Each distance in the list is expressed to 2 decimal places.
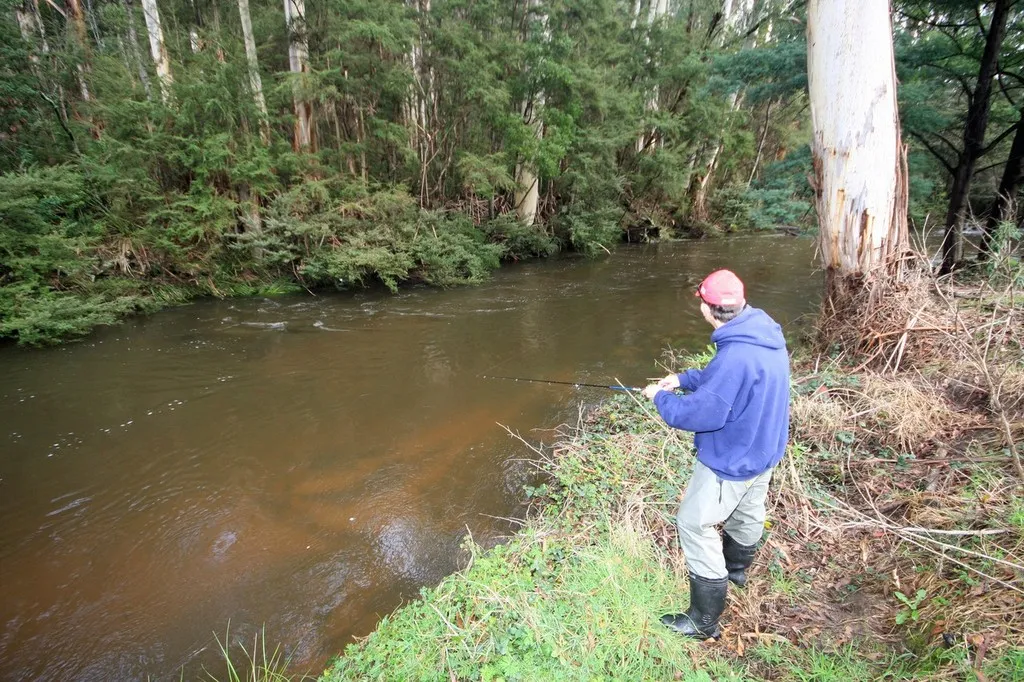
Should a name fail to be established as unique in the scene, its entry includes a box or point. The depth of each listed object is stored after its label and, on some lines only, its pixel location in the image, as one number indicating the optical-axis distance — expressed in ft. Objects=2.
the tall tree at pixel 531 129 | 39.42
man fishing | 6.53
